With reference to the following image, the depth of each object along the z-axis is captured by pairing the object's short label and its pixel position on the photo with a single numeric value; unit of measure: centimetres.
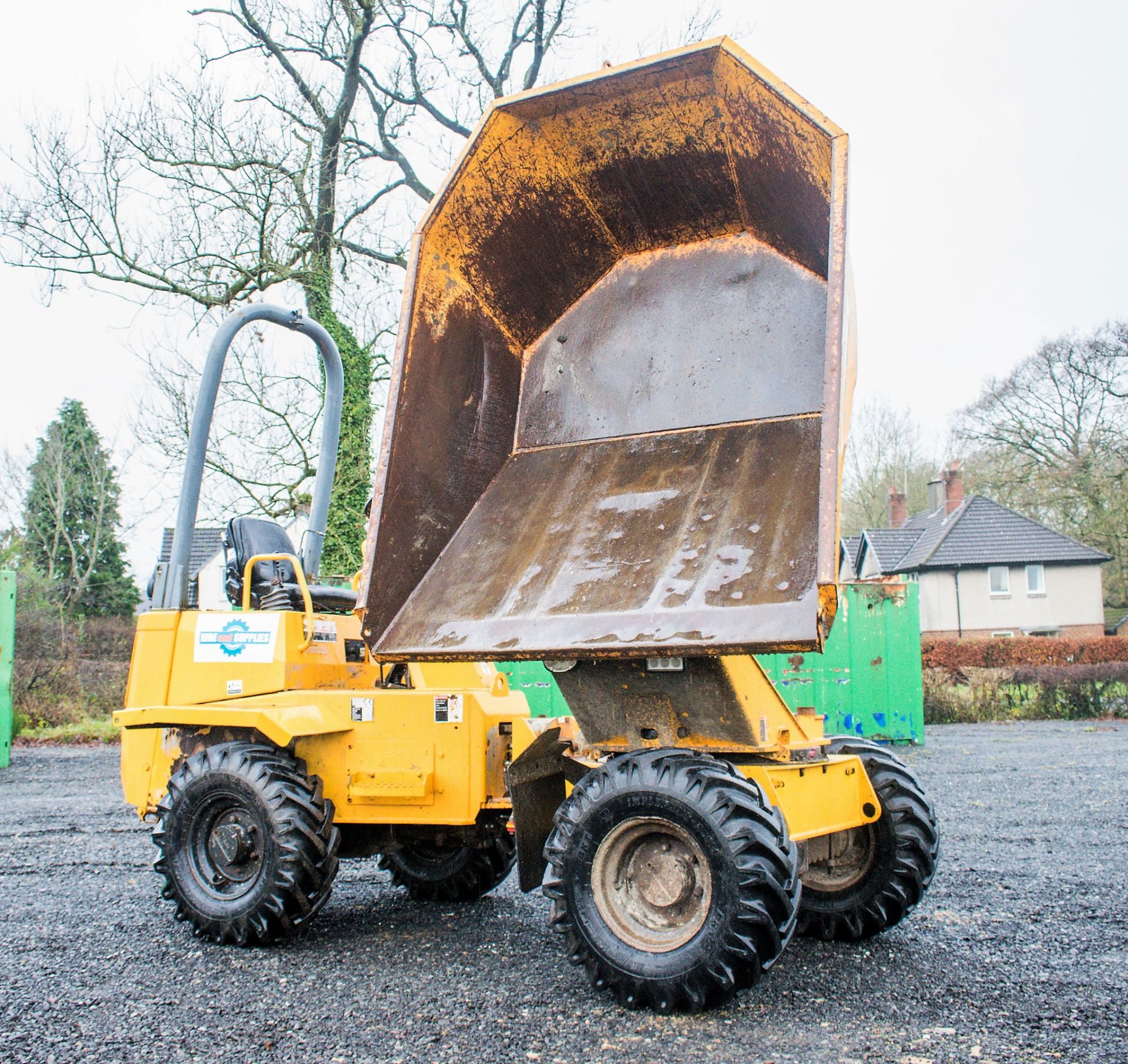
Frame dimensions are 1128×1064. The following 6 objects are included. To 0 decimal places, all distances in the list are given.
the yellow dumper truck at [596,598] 365
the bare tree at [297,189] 1506
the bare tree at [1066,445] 3494
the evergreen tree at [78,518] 3400
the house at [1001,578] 3541
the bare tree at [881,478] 4209
